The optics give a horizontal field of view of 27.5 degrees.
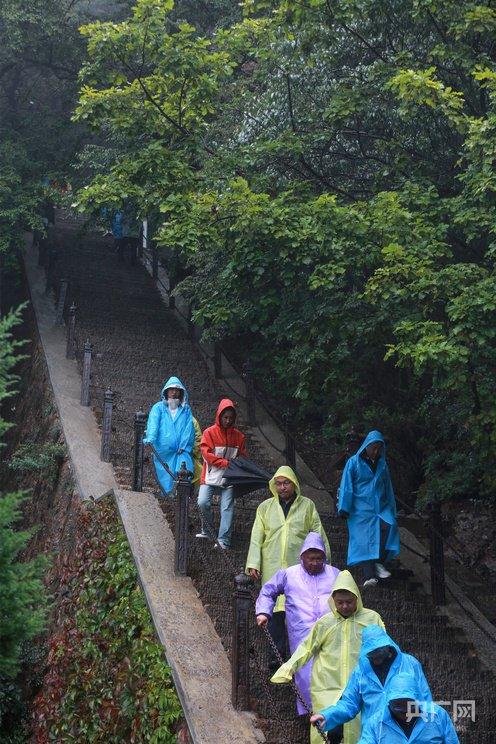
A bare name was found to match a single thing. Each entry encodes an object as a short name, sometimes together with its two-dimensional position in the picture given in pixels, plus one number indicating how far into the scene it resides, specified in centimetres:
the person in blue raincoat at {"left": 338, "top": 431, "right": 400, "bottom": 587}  966
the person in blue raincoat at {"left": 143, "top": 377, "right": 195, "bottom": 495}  1080
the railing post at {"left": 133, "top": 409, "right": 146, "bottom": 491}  1116
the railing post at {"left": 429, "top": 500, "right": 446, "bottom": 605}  1005
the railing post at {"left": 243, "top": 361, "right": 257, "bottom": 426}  1573
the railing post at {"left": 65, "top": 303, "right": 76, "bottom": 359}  1758
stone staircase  794
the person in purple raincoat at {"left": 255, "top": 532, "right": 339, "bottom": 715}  705
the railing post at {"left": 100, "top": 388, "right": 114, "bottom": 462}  1285
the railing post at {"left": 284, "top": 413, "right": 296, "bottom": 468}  1369
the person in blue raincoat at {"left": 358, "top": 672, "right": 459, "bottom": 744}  518
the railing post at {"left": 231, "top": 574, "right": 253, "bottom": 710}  684
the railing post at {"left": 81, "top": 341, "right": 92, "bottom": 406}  1518
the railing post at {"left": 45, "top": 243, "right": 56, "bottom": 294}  2138
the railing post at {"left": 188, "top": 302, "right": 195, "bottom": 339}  2020
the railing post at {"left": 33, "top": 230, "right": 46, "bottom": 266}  2312
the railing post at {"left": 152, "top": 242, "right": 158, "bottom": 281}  2350
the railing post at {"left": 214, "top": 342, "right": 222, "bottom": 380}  1805
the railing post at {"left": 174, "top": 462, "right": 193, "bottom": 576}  880
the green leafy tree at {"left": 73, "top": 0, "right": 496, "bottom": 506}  973
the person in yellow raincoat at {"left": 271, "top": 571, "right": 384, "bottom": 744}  632
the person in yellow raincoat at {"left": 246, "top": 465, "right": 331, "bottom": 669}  805
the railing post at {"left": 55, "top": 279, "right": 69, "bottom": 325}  1930
